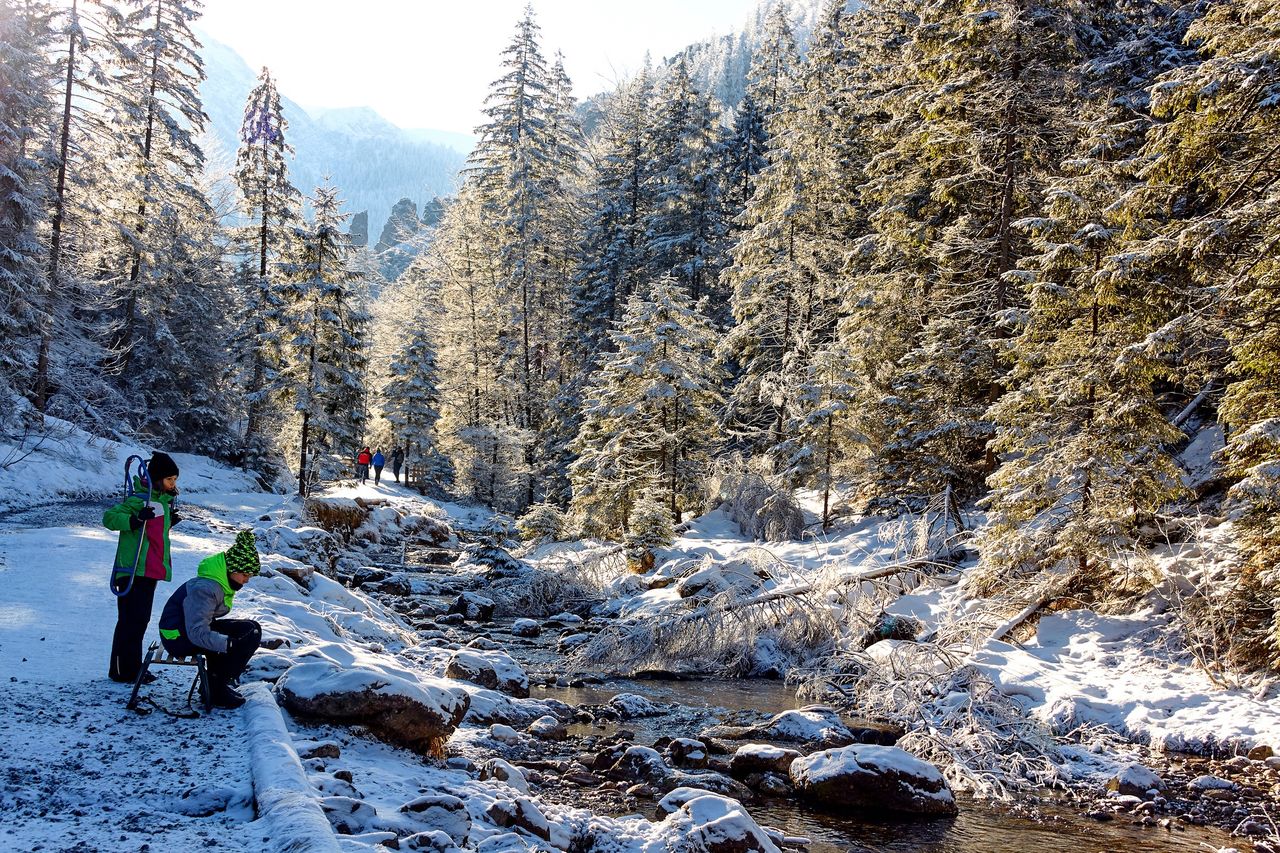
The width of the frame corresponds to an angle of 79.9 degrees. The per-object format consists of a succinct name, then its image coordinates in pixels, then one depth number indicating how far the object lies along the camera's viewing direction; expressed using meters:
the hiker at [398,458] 40.29
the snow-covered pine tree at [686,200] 33.72
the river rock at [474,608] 16.02
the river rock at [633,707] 10.39
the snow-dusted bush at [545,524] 22.56
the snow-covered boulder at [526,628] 14.93
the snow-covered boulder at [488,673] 10.68
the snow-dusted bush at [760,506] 18.72
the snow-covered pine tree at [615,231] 35.91
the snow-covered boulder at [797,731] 9.39
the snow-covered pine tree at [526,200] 34.22
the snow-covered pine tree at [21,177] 18.39
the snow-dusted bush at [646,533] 18.48
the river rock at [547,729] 9.08
